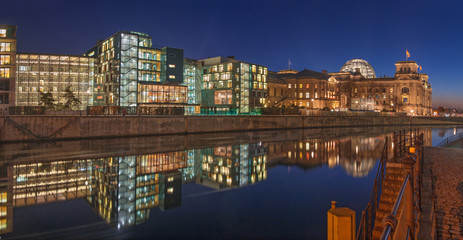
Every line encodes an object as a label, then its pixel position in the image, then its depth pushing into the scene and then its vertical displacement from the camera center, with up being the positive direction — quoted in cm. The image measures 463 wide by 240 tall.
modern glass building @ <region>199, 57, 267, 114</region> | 9200 +1014
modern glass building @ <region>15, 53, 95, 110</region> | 7881 +1050
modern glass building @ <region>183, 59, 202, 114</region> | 9894 +1241
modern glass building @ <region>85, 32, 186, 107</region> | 7419 +1187
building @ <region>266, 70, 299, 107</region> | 11772 +1113
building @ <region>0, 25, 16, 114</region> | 6225 +985
